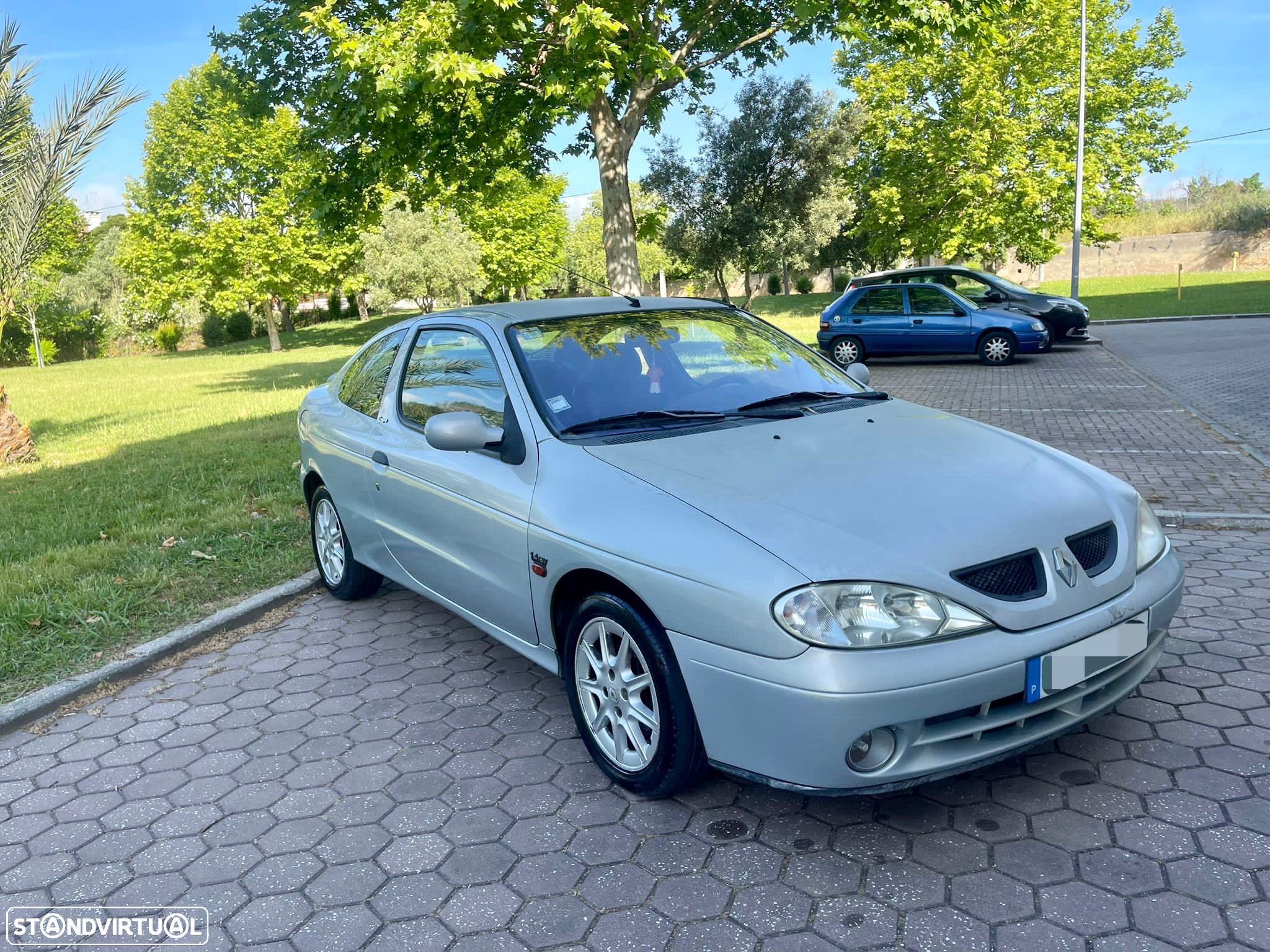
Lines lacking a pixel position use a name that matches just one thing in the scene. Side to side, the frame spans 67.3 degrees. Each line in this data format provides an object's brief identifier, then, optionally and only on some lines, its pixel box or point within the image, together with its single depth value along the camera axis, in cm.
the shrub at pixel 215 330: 5109
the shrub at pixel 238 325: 5116
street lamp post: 2414
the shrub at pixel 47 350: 4800
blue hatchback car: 1641
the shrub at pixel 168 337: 5244
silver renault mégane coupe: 266
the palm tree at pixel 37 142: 962
